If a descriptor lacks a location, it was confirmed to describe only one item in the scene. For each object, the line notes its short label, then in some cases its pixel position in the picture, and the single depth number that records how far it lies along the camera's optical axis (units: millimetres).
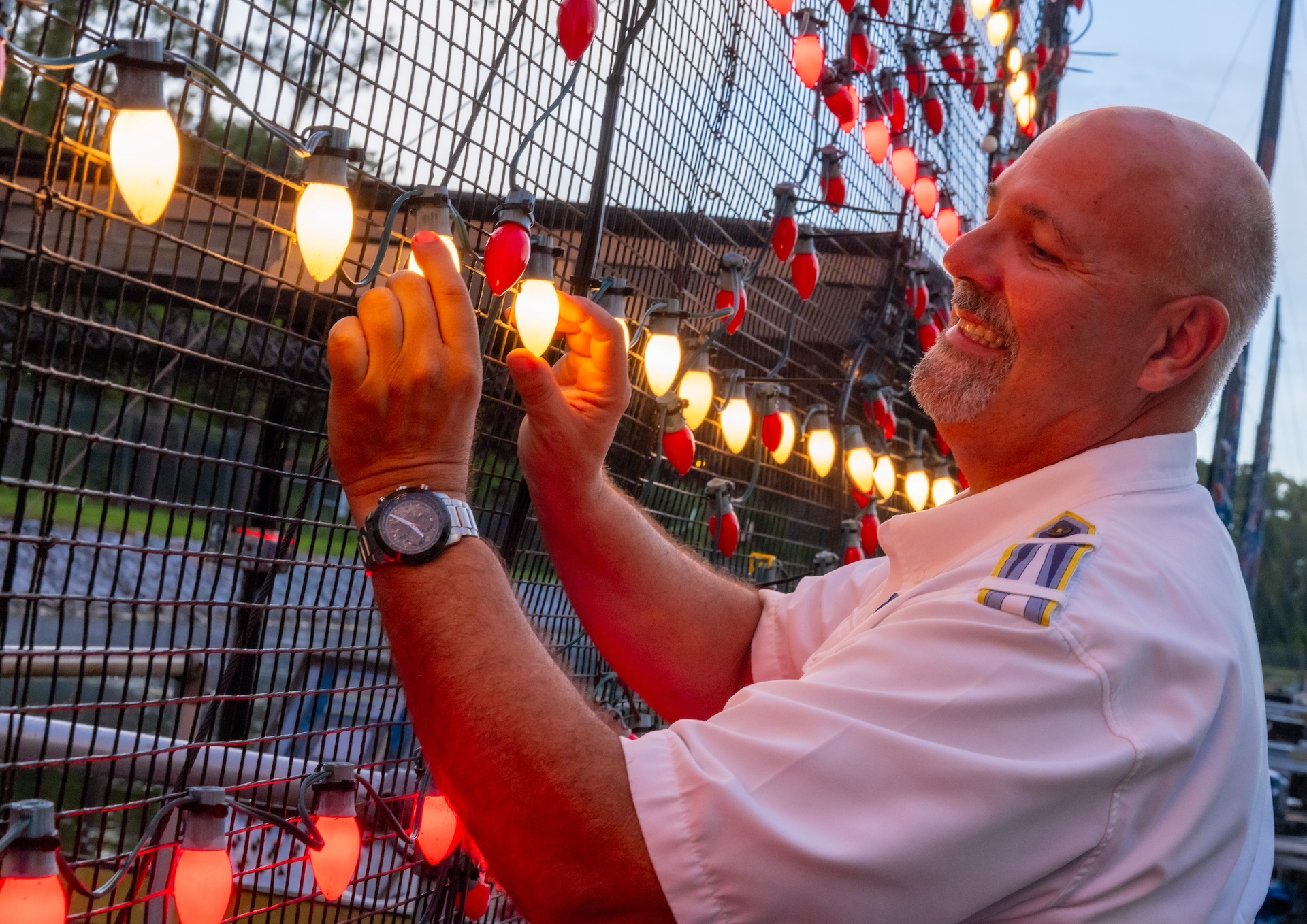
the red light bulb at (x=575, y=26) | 1940
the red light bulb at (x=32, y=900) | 1313
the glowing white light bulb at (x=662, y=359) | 2400
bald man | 921
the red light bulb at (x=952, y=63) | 4789
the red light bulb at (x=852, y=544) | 3797
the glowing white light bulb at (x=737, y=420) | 2932
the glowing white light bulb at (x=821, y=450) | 3469
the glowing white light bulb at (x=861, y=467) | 3625
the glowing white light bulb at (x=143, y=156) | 1261
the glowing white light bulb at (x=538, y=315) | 1740
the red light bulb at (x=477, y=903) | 2242
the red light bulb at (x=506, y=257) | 1692
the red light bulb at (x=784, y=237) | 3020
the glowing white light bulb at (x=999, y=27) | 4910
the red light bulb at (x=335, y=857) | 1745
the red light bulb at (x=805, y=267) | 3020
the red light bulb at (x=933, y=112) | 4312
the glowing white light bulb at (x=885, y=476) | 3968
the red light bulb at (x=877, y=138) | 3758
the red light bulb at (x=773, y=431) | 3102
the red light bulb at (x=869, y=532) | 4000
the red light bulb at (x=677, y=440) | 2547
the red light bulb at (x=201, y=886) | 1501
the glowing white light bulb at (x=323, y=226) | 1463
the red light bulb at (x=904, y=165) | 3898
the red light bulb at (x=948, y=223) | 4434
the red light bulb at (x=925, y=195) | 4031
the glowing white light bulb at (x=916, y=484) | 4156
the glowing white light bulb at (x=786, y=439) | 3164
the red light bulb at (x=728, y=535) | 2832
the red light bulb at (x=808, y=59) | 3145
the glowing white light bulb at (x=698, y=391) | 2732
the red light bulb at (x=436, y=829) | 2021
